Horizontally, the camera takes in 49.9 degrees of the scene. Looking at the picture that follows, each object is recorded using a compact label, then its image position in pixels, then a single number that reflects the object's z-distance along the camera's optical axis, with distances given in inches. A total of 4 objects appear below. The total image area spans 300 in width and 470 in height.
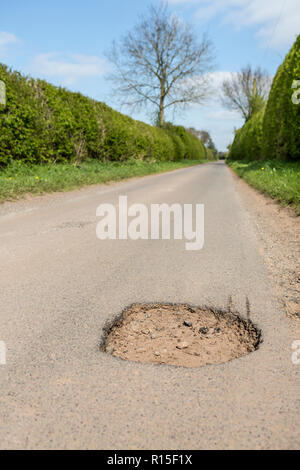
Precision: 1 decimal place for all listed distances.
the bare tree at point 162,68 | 1041.5
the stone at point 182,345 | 76.8
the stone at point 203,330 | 83.5
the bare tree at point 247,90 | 1585.9
